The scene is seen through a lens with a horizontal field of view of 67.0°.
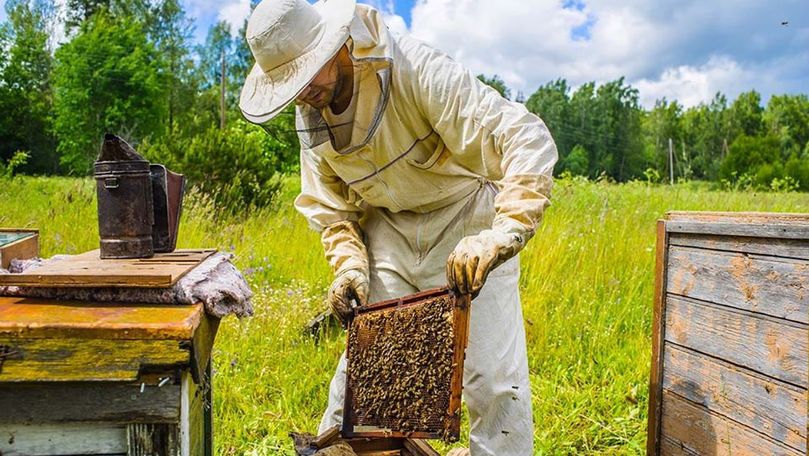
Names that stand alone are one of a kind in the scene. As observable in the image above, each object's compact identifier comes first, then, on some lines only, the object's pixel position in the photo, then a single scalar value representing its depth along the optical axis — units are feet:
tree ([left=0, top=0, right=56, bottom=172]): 101.81
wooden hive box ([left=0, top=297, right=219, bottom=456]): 4.14
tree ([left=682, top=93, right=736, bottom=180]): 165.58
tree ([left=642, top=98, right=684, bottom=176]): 183.32
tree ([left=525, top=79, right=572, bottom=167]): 204.64
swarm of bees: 5.87
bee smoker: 5.75
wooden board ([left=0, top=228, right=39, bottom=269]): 6.01
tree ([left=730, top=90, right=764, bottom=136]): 163.53
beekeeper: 6.13
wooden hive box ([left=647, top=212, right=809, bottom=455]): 6.10
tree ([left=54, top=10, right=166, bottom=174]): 100.07
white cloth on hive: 4.93
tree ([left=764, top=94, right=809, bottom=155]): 146.94
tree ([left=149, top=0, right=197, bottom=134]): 109.29
